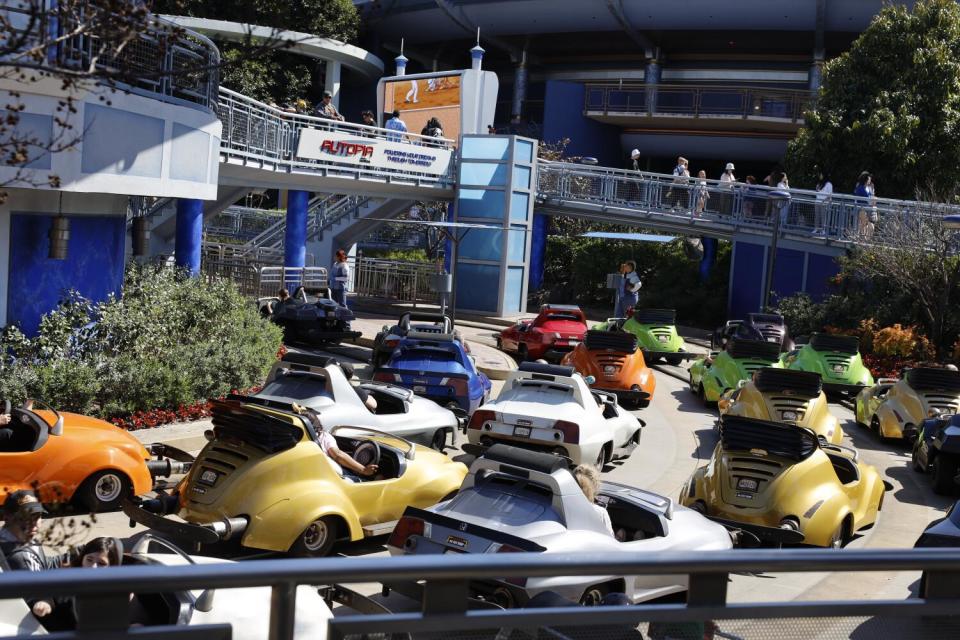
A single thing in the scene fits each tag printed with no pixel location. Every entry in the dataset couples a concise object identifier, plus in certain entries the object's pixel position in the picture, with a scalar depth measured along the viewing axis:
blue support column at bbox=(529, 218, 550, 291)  35.72
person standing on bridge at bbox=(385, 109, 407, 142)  28.80
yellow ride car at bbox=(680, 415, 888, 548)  9.85
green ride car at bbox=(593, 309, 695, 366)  22.89
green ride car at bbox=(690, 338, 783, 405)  18.03
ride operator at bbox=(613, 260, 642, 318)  24.61
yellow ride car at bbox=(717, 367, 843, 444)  14.12
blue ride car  14.98
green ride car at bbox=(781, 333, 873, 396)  18.98
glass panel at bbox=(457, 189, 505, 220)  30.67
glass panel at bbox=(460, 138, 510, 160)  30.62
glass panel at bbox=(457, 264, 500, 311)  30.69
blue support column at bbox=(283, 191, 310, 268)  28.33
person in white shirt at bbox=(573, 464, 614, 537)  8.14
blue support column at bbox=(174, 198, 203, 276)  20.94
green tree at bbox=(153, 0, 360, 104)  42.91
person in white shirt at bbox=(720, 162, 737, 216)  30.36
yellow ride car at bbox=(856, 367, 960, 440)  15.35
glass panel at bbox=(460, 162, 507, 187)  30.69
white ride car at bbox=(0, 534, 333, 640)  4.22
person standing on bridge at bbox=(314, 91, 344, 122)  28.23
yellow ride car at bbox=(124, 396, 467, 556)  8.48
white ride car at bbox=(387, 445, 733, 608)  7.17
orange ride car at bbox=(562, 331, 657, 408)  17.66
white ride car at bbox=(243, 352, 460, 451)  11.86
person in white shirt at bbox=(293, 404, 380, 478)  9.65
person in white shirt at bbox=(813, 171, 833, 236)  27.59
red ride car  22.36
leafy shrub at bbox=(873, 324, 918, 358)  22.16
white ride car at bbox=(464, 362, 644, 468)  12.38
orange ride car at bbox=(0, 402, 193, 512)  9.23
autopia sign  24.77
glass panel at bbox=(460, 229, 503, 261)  30.64
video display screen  34.12
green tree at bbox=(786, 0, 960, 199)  32.41
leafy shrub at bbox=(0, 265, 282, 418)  12.56
